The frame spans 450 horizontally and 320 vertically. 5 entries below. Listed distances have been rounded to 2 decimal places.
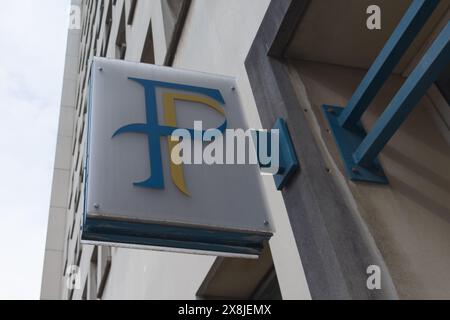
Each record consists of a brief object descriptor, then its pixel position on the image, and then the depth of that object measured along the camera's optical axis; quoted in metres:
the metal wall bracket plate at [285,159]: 2.48
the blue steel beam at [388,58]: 2.03
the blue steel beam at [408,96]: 1.84
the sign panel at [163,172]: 2.37
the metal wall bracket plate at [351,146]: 2.35
